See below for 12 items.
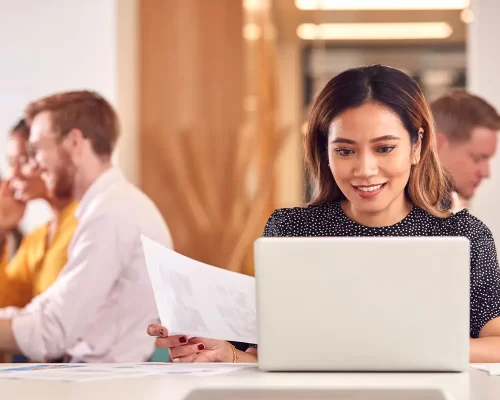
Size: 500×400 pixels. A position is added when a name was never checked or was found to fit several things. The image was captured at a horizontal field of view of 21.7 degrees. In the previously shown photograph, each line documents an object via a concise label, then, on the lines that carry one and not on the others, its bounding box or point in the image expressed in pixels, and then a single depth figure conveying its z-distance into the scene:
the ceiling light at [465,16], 8.46
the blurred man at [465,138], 5.07
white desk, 2.07
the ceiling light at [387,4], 8.67
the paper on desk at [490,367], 2.38
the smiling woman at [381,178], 3.13
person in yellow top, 4.70
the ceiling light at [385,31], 8.67
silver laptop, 2.26
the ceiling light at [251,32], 8.75
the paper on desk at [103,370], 2.41
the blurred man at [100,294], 4.24
